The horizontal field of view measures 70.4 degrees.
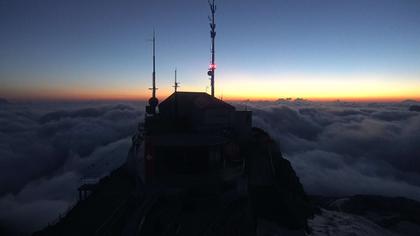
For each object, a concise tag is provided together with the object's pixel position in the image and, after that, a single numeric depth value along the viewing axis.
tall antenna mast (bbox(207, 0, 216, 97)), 40.03
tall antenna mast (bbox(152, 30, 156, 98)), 37.00
